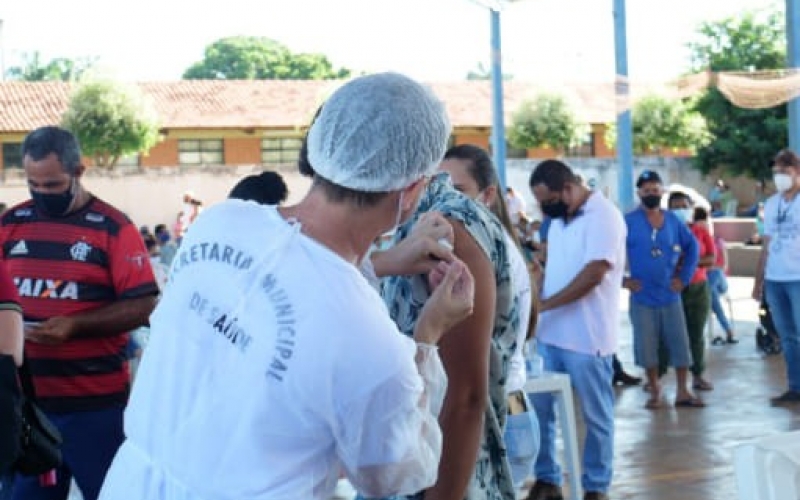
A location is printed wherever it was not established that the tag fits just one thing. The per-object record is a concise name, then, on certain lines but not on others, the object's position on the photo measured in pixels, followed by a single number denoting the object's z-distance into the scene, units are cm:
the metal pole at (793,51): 1137
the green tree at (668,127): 4422
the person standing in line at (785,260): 895
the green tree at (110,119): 4128
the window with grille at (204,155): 4491
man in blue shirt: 896
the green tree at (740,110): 4272
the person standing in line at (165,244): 1636
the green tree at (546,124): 4356
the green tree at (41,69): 7325
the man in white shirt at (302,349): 182
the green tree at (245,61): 8681
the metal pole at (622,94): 1487
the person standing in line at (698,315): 993
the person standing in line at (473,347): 251
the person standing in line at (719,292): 1292
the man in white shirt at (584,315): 643
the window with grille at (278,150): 4475
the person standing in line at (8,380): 297
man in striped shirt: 419
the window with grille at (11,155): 4241
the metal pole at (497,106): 1573
